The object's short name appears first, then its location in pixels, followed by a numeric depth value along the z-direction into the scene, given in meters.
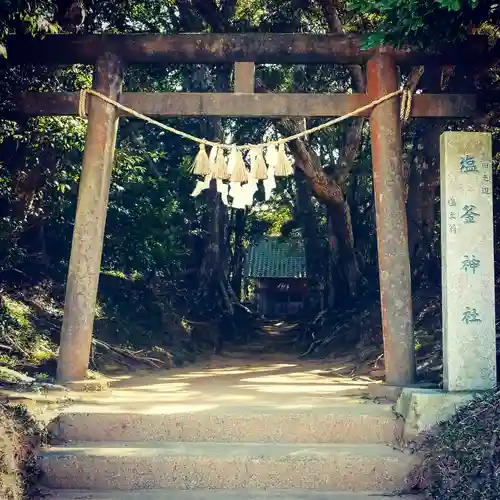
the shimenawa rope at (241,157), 6.68
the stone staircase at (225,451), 4.64
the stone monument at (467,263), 5.23
